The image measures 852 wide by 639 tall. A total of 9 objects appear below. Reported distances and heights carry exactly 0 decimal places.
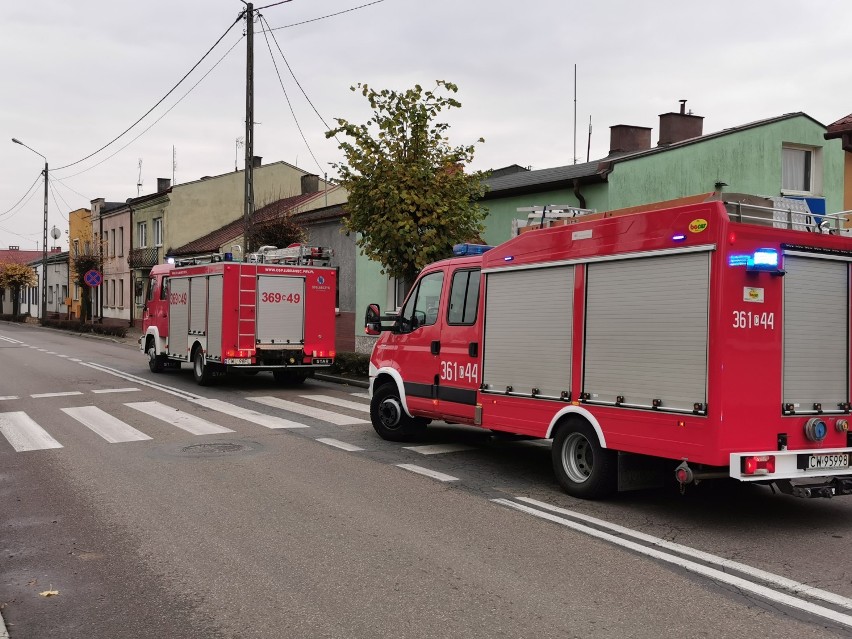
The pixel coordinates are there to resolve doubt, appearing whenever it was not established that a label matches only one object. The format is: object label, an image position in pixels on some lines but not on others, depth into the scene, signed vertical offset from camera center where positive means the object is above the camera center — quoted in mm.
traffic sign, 36781 +1175
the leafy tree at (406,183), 15508 +2497
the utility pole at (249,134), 20917 +4581
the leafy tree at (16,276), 60531 +1937
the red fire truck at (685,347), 6121 -239
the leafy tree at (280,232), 25891 +2459
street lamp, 51119 +989
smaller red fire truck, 16516 -193
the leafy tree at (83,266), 45888 +2157
